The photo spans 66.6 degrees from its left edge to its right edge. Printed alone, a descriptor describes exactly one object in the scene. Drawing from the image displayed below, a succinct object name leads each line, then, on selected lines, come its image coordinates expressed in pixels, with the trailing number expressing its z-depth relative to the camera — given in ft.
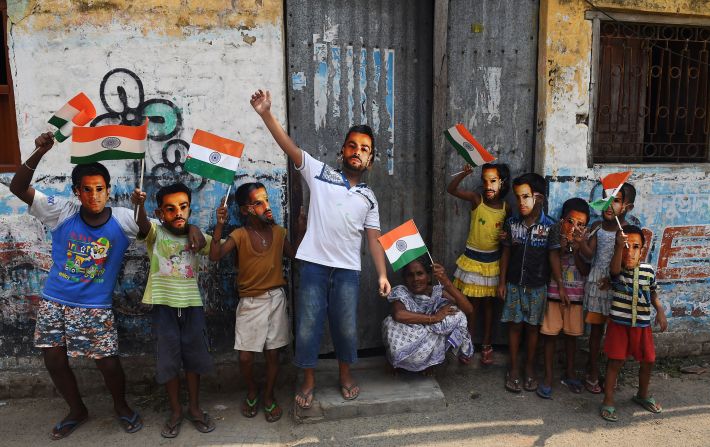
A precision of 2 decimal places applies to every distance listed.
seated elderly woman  12.50
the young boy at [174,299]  10.85
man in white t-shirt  10.96
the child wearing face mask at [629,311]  11.39
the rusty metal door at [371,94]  12.87
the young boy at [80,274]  10.62
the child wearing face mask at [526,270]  12.64
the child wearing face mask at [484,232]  13.21
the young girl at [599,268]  12.52
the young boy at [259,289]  11.47
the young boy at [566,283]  12.59
